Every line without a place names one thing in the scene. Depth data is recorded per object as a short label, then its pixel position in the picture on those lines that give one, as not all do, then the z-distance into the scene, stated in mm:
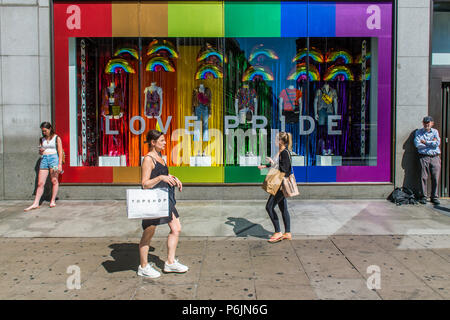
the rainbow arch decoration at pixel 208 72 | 10070
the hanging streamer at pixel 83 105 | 10008
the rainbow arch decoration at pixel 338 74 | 10102
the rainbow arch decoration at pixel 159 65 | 10062
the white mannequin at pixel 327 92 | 10111
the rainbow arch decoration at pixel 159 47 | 9945
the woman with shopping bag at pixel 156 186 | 4680
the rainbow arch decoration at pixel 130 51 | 9977
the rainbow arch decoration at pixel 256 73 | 10180
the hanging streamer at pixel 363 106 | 10008
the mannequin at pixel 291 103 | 10117
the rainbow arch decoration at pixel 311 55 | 9969
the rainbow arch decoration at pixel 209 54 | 9984
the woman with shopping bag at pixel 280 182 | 6324
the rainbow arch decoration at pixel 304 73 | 10062
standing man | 9211
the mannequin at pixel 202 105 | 10125
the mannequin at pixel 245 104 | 10180
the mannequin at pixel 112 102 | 10148
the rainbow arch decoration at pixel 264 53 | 10102
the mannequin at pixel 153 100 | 10148
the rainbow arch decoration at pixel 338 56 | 10008
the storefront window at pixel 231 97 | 9852
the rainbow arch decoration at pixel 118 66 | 10070
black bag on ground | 9297
